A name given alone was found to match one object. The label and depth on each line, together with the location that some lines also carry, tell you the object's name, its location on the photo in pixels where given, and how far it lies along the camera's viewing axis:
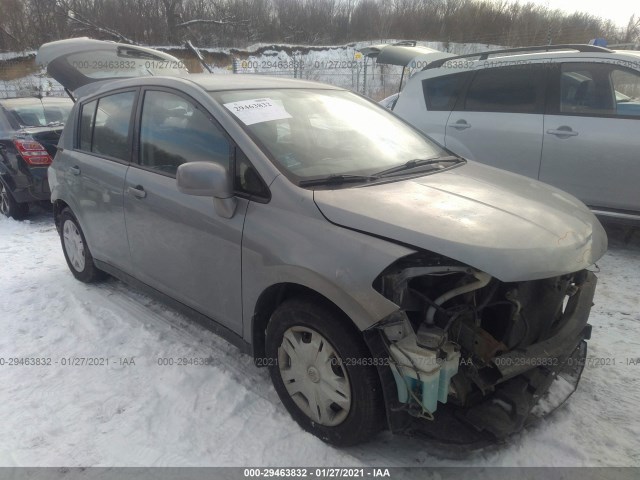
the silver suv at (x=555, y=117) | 4.16
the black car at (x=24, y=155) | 5.86
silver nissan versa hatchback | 1.87
